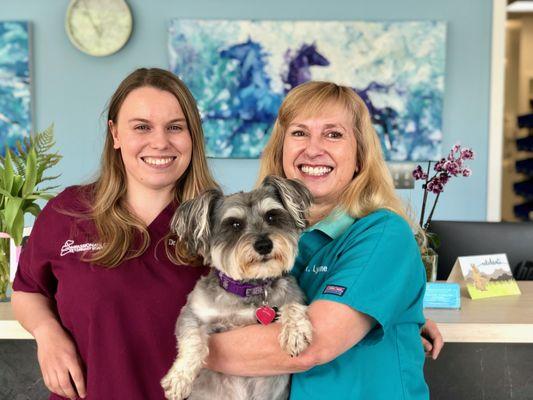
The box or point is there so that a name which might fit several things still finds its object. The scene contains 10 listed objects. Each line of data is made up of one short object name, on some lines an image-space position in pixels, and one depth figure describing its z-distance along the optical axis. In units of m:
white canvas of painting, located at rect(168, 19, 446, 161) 4.68
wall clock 4.66
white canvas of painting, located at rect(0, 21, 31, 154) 4.76
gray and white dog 1.47
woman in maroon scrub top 1.59
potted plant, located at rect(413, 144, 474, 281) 2.27
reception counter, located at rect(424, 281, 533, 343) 1.89
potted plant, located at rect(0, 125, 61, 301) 2.15
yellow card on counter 2.31
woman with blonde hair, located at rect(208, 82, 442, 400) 1.33
